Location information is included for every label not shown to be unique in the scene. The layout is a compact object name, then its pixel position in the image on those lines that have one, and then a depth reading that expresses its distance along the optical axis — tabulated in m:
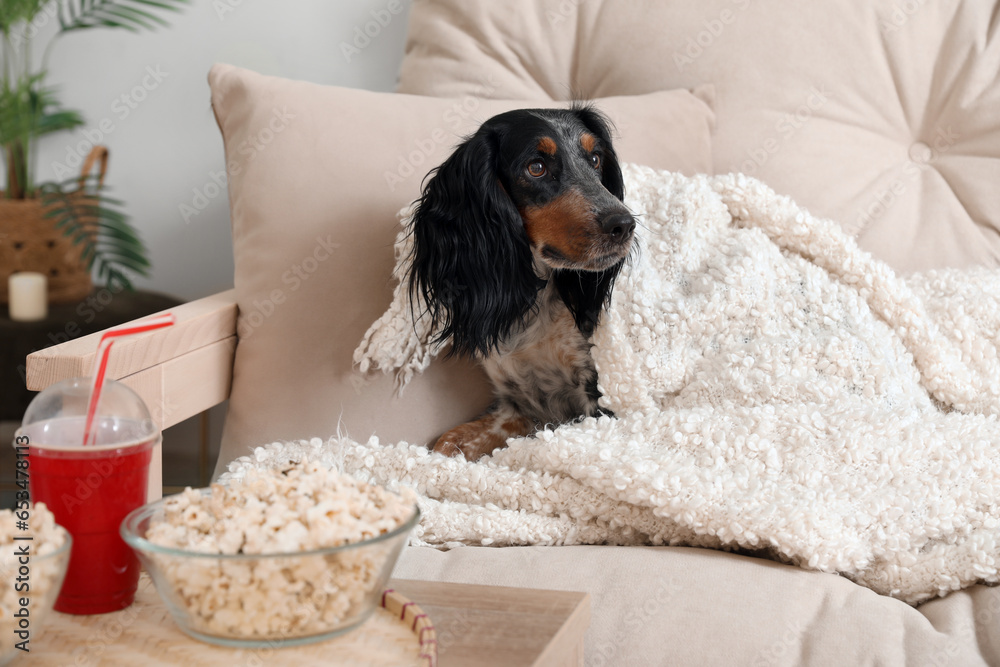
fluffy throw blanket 0.96
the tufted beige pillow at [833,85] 1.57
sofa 0.86
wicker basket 1.89
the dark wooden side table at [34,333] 1.90
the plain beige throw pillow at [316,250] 1.34
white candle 1.90
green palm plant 1.87
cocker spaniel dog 1.30
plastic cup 0.63
